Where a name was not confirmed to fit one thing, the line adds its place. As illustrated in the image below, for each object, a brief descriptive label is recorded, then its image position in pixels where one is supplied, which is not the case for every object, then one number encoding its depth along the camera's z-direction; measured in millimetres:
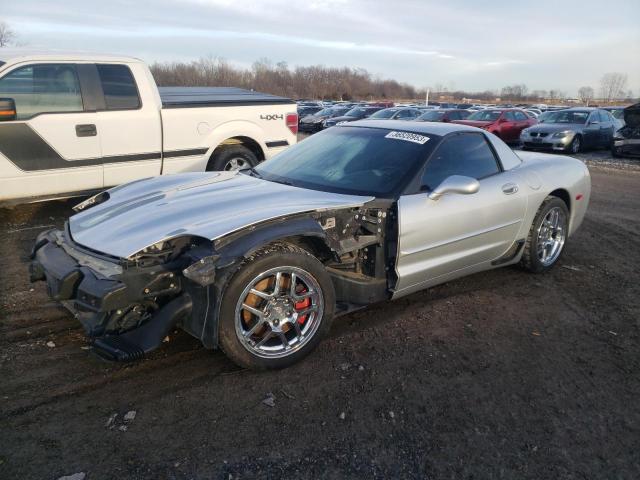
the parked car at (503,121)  17266
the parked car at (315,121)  23328
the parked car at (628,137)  13727
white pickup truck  5340
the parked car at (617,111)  22758
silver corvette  2686
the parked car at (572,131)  15094
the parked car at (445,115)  18498
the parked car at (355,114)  22028
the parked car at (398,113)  20766
